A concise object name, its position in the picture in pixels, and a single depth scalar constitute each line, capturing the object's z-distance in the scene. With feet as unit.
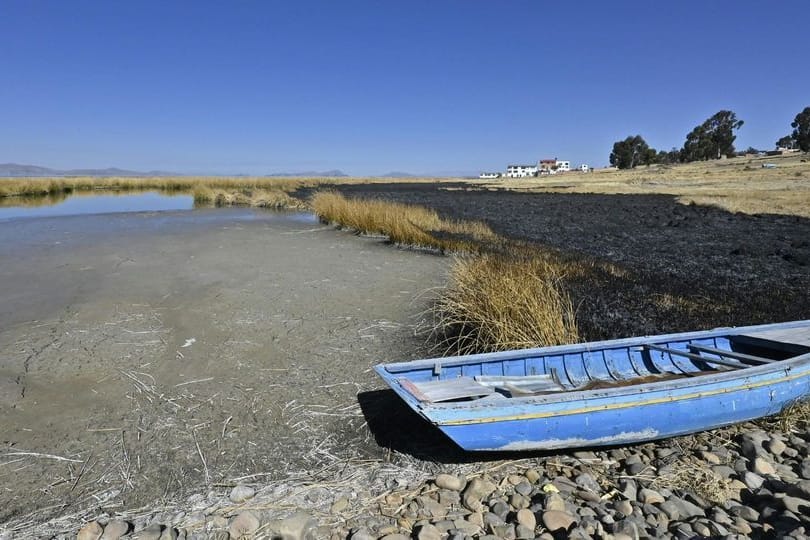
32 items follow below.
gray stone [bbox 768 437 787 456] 12.01
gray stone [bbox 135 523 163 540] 9.56
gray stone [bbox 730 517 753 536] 9.33
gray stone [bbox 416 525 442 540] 9.38
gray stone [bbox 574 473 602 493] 10.93
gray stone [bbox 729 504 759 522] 9.70
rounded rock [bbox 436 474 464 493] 11.05
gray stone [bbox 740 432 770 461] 11.99
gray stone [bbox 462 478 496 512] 10.38
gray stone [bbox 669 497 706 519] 9.96
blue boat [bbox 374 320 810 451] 10.78
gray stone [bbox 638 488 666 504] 10.36
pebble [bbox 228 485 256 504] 10.80
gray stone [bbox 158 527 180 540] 9.53
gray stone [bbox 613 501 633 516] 10.00
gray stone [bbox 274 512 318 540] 9.68
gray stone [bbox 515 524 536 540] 9.42
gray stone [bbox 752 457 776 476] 11.14
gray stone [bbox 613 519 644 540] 9.23
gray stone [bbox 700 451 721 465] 11.85
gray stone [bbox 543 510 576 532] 9.57
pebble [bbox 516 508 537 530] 9.71
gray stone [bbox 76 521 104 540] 9.61
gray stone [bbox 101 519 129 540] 9.64
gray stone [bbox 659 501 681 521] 9.89
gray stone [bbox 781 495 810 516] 9.57
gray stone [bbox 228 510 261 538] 9.72
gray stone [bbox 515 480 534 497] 10.78
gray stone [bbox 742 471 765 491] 10.73
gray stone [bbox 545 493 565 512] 10.08
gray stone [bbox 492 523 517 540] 9.52
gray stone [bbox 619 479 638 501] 10.61
